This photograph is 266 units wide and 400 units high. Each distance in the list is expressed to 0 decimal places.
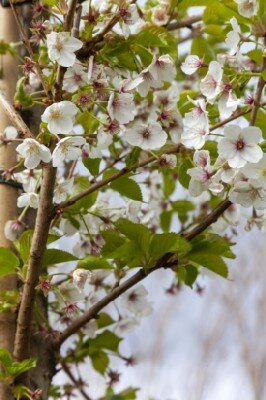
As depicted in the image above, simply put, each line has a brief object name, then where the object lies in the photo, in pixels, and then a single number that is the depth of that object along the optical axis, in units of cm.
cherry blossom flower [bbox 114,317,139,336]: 193
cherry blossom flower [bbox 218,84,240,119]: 165
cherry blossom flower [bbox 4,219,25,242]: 180
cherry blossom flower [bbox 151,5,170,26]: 183
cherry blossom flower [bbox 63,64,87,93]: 168
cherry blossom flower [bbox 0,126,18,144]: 177
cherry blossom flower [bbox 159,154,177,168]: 171
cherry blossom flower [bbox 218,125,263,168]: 163
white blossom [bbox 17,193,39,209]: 173
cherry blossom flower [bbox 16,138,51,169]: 166
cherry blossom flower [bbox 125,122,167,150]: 171
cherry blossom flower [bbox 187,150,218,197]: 167
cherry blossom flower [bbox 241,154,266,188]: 165
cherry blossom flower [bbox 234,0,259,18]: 171
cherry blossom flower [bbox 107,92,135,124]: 167
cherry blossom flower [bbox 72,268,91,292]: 171
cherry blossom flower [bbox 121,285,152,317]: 191
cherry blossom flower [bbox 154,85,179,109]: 178
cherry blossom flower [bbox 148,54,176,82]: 170
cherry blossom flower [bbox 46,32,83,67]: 164
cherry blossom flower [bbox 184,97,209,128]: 167
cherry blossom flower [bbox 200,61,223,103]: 166
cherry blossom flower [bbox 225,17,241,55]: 167
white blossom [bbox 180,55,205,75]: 172
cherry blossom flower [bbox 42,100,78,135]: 165
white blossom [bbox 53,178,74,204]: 174
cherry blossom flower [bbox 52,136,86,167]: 165
